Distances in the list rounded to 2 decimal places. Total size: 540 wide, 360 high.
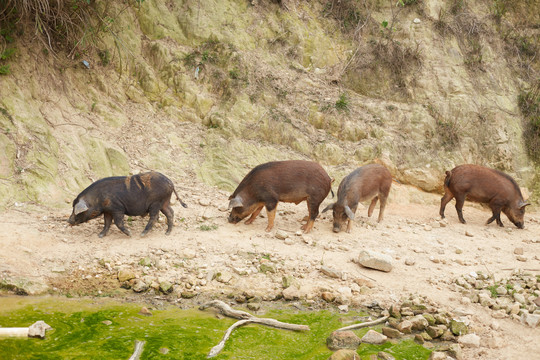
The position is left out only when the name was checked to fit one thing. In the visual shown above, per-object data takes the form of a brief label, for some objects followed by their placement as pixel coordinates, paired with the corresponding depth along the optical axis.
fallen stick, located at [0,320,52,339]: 4.64
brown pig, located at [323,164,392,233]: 9.10
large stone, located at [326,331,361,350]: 5.09
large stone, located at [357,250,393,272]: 7.08
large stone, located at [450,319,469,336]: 5.48
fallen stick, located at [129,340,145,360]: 4.51
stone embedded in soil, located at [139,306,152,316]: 5.58
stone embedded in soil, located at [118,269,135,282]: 6.45
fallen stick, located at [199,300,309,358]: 5.32
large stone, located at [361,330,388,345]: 5.25
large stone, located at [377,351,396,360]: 4.90
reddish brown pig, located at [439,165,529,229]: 10.90
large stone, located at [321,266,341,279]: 6.89
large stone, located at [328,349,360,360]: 4.70
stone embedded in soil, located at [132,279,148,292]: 6.23
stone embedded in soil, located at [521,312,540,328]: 5.62
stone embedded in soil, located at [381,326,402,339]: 5.41
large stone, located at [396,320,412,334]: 5.52
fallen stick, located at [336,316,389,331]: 5.44
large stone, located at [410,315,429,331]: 5.56
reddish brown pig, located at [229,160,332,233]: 8.68
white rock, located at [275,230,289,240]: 8.27
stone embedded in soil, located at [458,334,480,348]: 5.24
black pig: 7.64
